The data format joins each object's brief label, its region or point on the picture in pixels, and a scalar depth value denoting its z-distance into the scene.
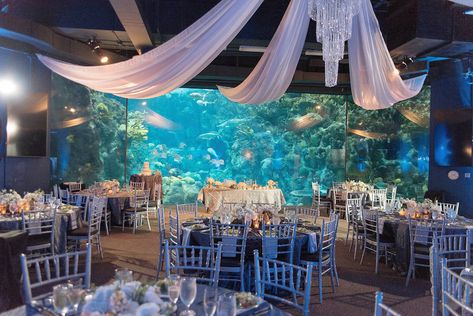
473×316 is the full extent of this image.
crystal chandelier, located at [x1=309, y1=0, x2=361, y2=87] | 3.68
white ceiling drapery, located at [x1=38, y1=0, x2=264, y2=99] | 3.84
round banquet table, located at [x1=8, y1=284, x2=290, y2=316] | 1.95
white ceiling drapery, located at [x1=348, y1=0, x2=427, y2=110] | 4.44
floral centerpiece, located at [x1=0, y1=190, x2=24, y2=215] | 5.39
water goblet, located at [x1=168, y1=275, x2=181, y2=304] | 1.94
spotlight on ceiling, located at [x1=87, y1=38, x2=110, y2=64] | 7.66
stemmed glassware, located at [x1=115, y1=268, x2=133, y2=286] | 2.14
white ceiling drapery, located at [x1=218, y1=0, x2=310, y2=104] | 4.48
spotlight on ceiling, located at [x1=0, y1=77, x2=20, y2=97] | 7.92
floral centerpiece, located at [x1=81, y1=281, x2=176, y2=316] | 1.66
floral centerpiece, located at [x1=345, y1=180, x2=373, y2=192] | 11.09
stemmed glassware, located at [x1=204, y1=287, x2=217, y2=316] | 1.76
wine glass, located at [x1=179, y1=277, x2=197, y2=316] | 1.91
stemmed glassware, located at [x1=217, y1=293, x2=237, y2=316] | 1.73
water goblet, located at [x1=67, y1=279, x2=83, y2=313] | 1.80
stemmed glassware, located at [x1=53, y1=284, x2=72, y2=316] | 1.78
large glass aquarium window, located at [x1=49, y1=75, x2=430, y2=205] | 11.16
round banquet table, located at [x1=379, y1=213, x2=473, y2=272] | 5.34
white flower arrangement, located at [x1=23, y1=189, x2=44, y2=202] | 5.84
